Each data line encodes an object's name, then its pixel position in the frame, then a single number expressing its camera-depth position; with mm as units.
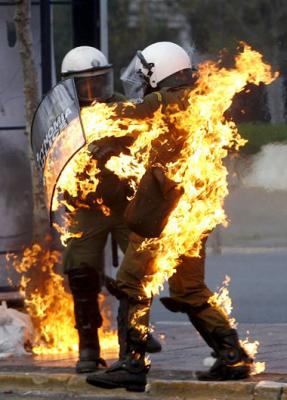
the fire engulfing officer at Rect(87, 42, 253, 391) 15830
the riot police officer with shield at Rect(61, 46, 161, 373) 17003
